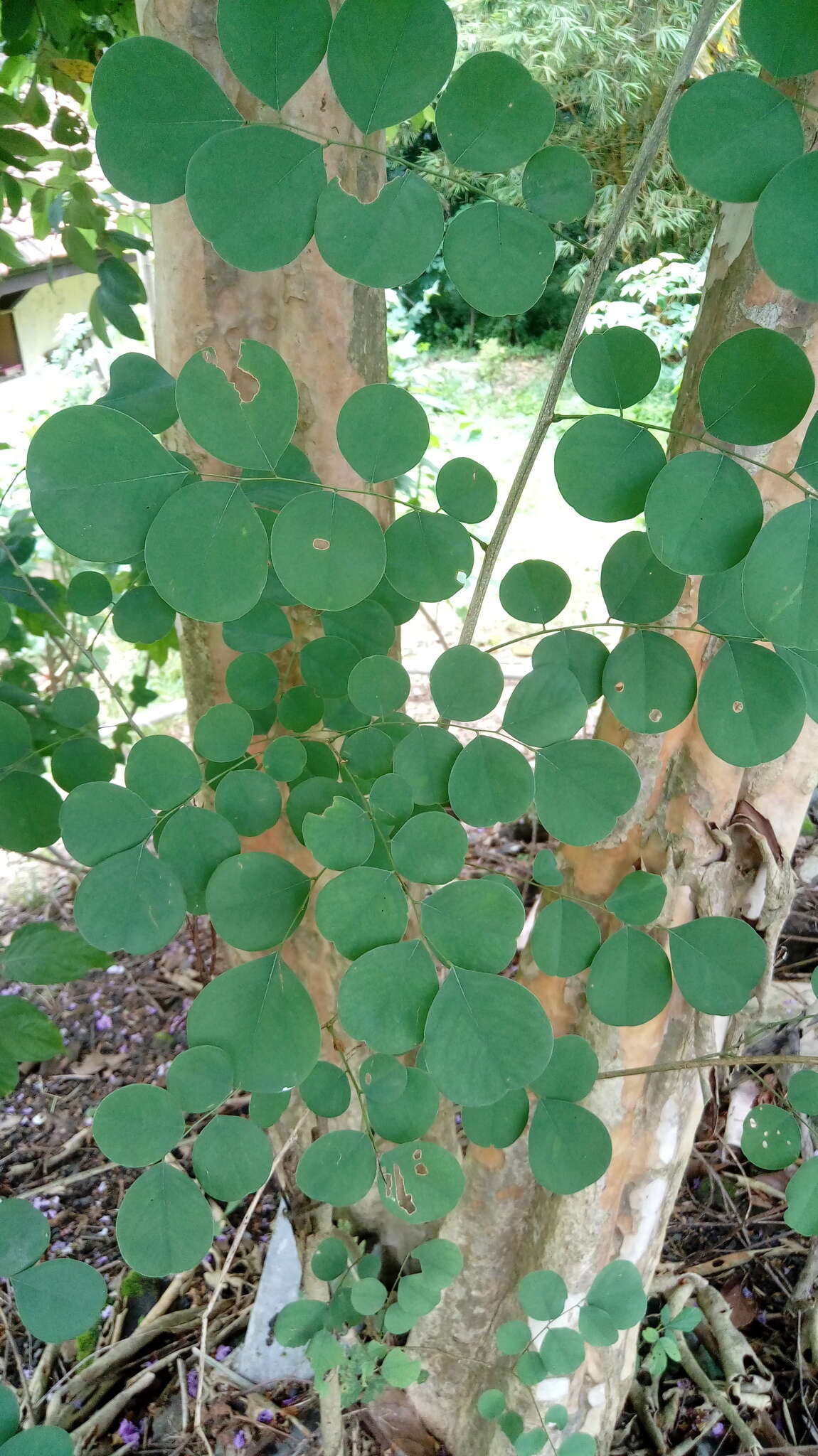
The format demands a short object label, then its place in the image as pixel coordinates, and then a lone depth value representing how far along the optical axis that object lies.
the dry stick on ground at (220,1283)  0.84
